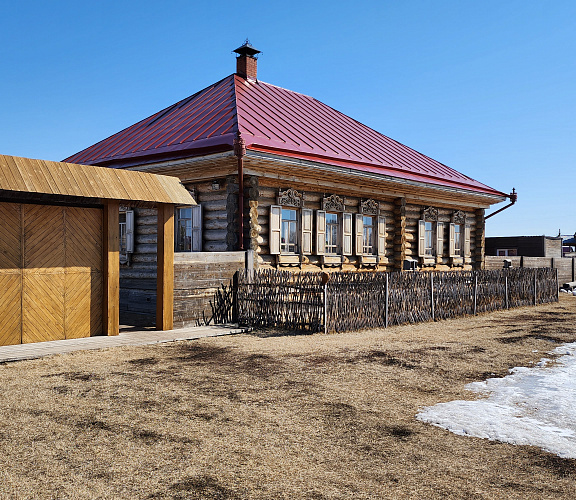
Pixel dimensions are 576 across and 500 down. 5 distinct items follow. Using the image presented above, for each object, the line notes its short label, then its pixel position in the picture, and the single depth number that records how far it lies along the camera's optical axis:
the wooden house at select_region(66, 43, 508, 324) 13.49
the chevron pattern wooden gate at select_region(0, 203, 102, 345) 8.90
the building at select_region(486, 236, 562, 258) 35.81
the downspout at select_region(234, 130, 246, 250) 12.31
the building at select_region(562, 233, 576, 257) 55.25
